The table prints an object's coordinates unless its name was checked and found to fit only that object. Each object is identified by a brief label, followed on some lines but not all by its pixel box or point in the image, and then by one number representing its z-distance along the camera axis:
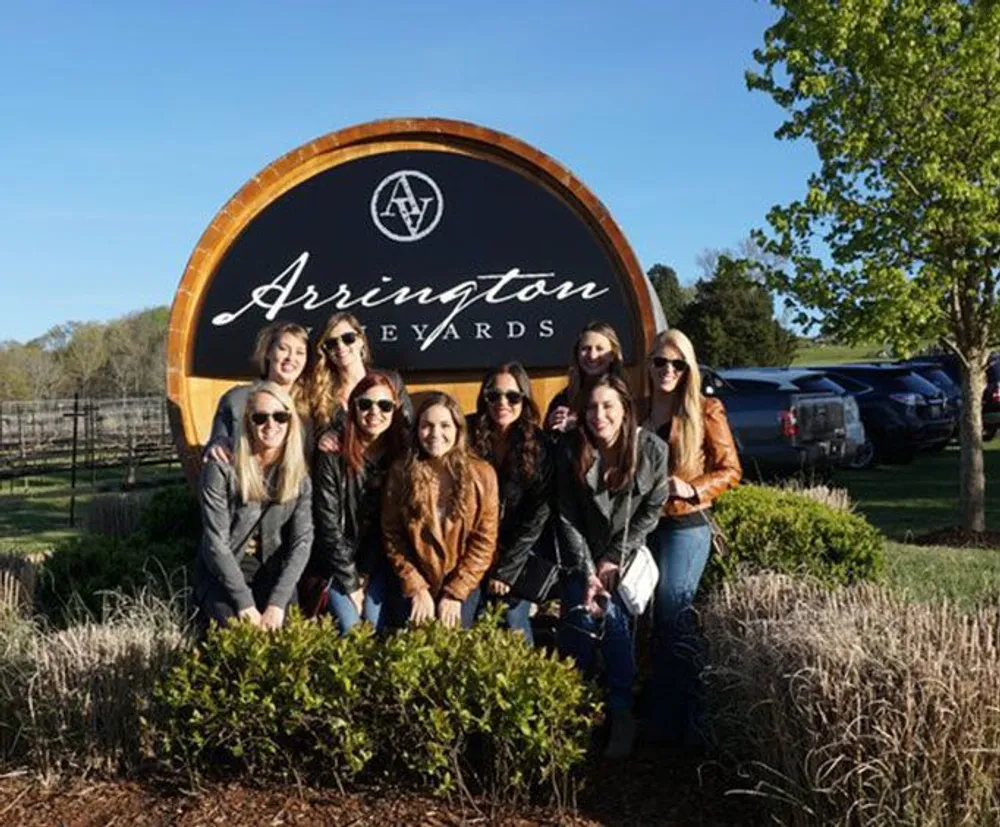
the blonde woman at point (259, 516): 4.67
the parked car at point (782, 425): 15.83
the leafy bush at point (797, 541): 5.82
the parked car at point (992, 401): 23.59
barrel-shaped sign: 7.28
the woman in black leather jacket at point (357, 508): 4.87
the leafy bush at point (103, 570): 5.87
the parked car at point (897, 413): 20.64
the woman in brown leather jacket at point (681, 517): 4.96
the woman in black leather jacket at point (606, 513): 4.79
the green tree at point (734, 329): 36.69
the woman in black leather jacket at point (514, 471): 4.93
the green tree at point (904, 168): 11.05
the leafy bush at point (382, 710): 3.97
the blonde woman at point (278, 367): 5.13
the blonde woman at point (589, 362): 5.37
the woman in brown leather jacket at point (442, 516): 4.77
